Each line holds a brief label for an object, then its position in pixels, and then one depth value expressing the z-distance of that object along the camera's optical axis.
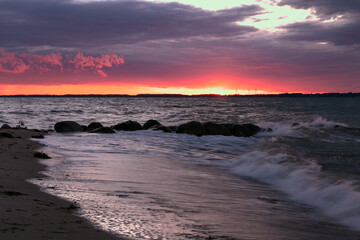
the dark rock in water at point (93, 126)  23.17
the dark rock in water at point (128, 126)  23.99
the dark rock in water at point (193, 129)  21.69
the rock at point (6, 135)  14.83
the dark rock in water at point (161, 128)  23.23
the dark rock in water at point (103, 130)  21.47
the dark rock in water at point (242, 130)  23.59
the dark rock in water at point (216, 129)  22.27
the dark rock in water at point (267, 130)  27.68
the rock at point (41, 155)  10.05
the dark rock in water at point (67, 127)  22.28
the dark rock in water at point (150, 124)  25.23
